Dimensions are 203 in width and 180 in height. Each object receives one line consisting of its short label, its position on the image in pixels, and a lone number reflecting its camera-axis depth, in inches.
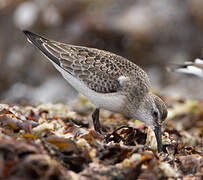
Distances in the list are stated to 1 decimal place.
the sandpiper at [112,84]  418.6
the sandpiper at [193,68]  564.1
